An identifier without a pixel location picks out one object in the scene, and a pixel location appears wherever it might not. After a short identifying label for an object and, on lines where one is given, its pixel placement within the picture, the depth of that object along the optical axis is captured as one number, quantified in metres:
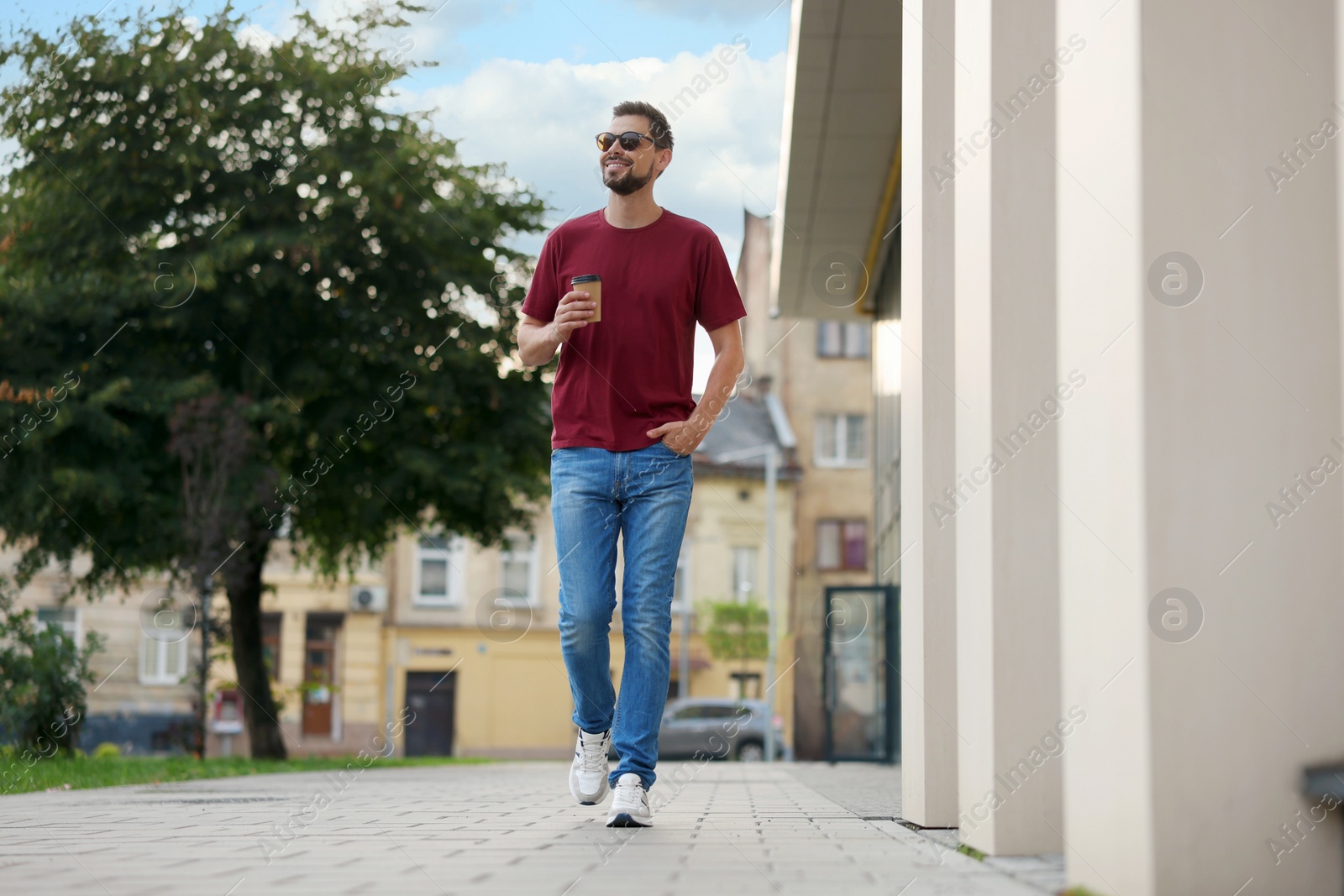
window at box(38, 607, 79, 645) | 35.06
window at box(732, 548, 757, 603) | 42.16
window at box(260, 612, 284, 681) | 37.53
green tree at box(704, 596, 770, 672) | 39.31
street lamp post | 32.19
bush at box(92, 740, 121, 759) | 18.51
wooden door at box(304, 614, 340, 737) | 37.31
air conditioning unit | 37.97
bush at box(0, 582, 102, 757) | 12.93
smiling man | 4.48
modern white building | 2.56
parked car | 32.38
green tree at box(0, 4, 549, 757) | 15.24
